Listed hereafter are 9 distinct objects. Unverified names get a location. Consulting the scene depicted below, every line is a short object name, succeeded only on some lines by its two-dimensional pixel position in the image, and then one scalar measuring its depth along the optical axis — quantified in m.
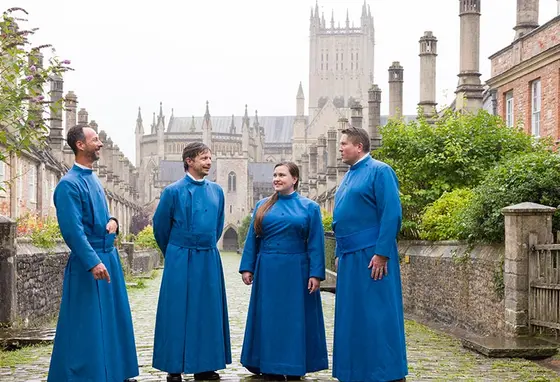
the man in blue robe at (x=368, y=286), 7.20
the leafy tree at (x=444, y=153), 17.47
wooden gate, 9.78
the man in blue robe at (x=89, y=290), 6.86
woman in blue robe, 7.86
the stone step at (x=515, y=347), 9.31
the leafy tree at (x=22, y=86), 10.03
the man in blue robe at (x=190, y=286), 7.76
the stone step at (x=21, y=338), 10.30
